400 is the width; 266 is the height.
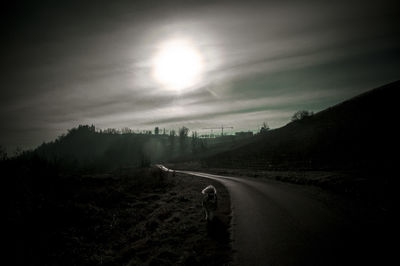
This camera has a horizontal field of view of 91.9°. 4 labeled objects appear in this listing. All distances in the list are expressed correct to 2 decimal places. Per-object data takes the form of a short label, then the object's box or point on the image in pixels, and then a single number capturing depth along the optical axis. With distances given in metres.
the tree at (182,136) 137.00
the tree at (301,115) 78.70
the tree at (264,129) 128.29
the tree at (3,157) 22.78
